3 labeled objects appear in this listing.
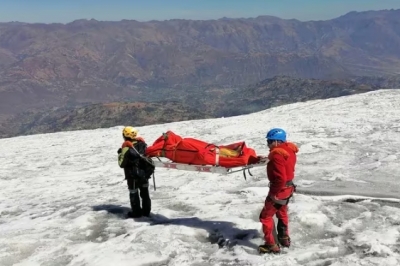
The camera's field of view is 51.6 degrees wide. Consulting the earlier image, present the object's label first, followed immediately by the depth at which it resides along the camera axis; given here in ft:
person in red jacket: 25.85
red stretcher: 30.94
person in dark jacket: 34.45
